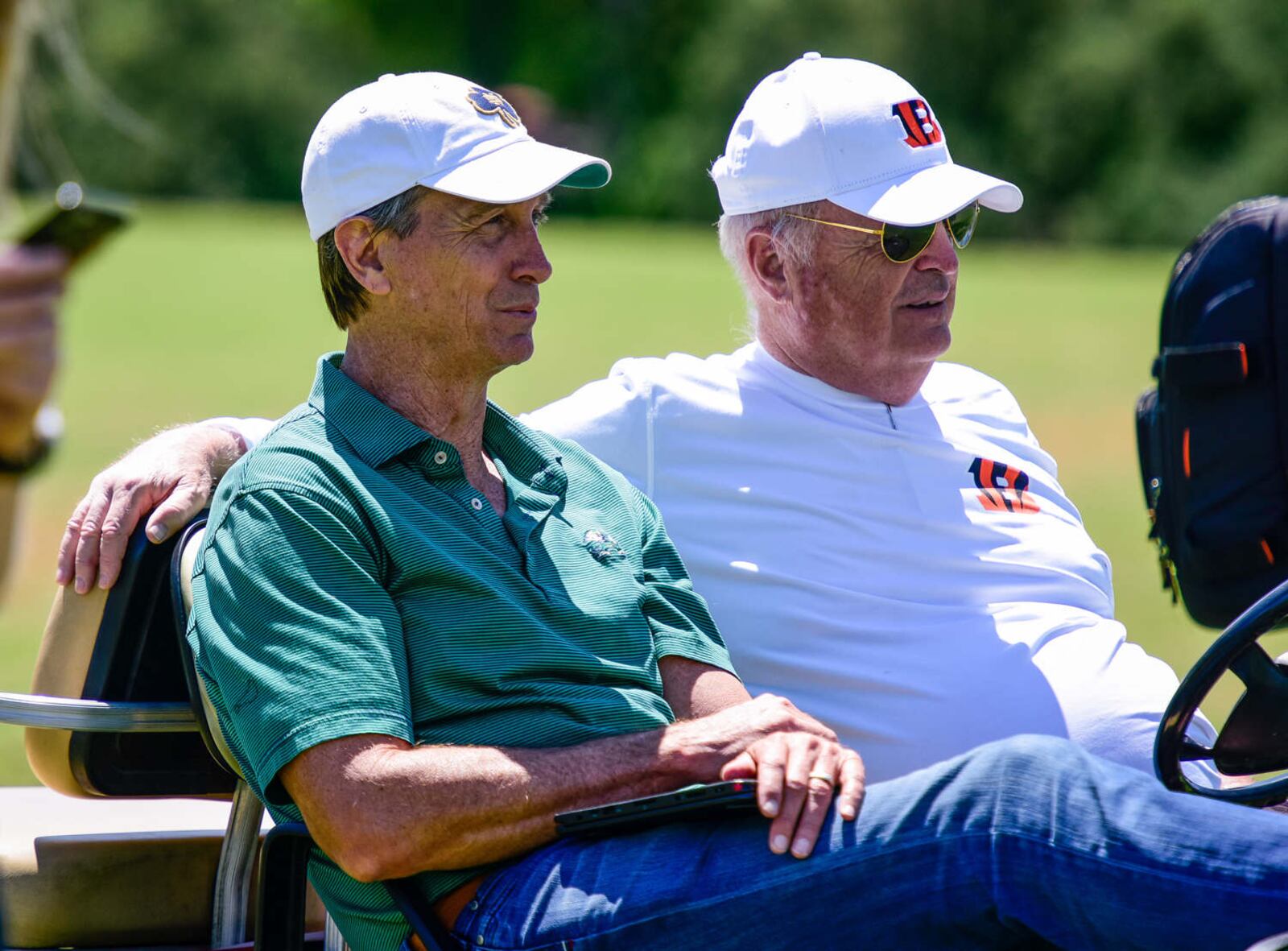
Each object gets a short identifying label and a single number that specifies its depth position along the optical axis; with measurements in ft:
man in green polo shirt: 53.00
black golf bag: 54.90
